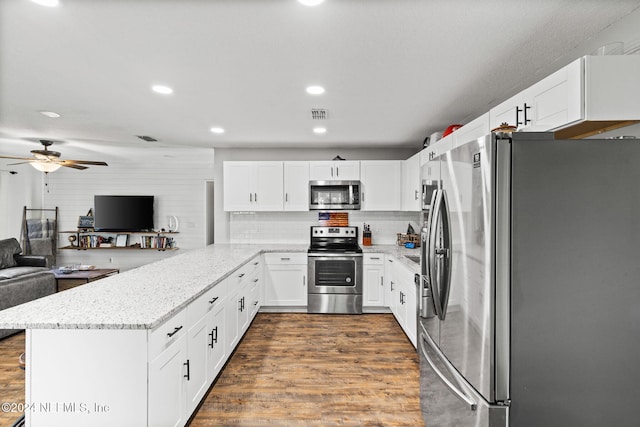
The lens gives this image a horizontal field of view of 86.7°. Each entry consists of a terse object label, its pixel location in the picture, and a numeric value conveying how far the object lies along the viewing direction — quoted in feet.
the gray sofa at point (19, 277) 12.64
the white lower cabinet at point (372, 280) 14.79
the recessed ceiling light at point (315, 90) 8.50
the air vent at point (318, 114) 10.44
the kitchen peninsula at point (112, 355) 5.22
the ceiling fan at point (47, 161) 14.60
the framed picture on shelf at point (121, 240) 23.43
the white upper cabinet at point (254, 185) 15.81
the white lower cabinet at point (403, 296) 10.92
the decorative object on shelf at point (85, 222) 23.90
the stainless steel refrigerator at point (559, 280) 4.47
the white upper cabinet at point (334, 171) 15.72
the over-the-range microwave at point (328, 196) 15.66
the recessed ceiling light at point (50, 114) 10.98
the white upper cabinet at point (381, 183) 15.74
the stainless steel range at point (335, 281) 14.71
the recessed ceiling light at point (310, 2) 4.94
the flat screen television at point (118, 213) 23.48
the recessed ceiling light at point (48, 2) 5.04
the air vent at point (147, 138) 14.69
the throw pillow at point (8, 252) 16.65
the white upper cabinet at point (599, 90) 4.65
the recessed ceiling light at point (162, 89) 8.57
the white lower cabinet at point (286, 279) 14.99
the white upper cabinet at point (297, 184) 15.75
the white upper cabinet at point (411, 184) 13.92
